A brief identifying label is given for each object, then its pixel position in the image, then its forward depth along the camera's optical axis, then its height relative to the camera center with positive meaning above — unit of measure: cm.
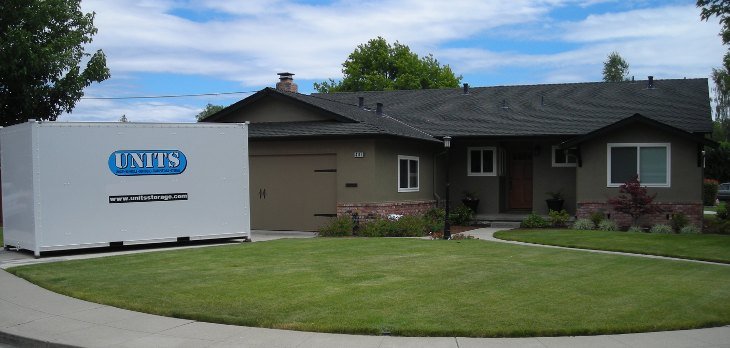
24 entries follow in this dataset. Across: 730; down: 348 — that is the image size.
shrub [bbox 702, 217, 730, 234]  1908 -196
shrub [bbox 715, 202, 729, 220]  2270 -182
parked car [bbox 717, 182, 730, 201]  4144 -199
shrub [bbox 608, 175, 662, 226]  1973 -121
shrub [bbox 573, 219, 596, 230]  2019 -191
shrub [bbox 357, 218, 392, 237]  1853 -184
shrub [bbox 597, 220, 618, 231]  1989 -192
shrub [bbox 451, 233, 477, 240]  1722 -195
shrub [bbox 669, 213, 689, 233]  1945 -178
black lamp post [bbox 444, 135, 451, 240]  1698 -137
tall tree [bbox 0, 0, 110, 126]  2148 +342
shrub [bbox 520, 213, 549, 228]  2111 -190
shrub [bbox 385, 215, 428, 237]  1852 -184
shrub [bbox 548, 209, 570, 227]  2122 -179
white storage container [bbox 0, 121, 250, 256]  1441 -46
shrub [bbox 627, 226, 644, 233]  1966 -199
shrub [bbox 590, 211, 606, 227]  2041 -172
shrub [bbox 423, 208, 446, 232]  1963 -177
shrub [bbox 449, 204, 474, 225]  2242 -182
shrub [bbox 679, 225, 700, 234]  1906 -196
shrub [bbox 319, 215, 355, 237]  1892 -185
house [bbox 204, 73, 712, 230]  2008 +34
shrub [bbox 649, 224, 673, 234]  1928 -196
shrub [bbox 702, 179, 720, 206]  3916 -194
